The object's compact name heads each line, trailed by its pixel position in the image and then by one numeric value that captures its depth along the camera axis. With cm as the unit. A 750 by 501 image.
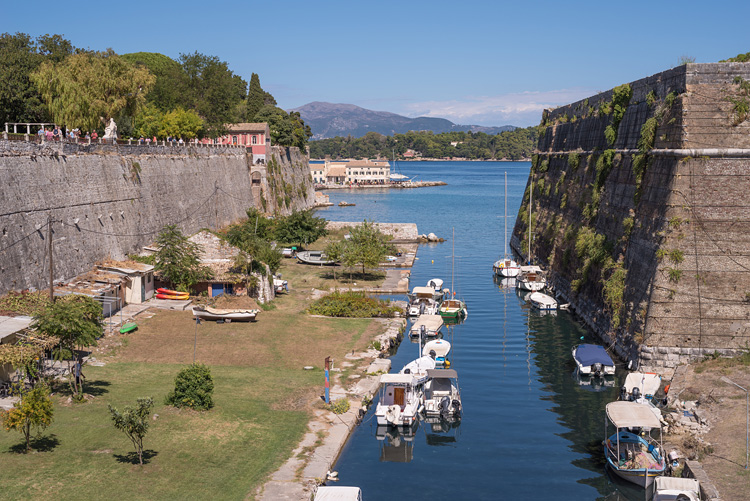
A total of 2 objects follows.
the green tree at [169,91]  8862
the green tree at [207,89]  9019
